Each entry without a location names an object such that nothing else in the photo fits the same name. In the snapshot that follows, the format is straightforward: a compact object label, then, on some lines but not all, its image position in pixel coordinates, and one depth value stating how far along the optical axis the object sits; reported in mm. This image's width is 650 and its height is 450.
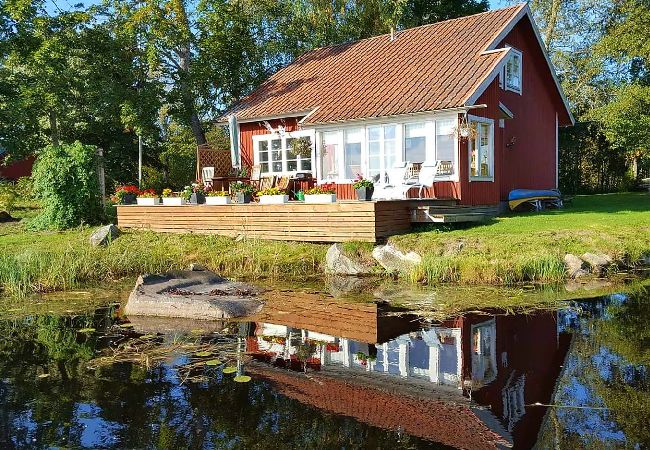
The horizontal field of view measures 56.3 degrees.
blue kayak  16641
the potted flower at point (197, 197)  16078
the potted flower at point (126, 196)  17061
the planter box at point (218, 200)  15250
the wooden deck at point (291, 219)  12672
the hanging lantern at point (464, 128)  13992
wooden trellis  18861
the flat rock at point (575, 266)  10719
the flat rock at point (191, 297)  8641
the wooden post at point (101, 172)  17219
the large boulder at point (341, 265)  12211
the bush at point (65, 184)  16375
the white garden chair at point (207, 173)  18375
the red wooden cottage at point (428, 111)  14680
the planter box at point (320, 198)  13489
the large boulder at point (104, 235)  14695
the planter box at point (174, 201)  16062
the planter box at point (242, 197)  15062
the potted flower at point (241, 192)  15078
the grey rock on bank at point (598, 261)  10852
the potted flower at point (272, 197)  14359
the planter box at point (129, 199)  17062
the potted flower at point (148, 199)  16500
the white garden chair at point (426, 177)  14078
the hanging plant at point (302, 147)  17891
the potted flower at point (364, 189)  13047
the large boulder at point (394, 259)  11641
